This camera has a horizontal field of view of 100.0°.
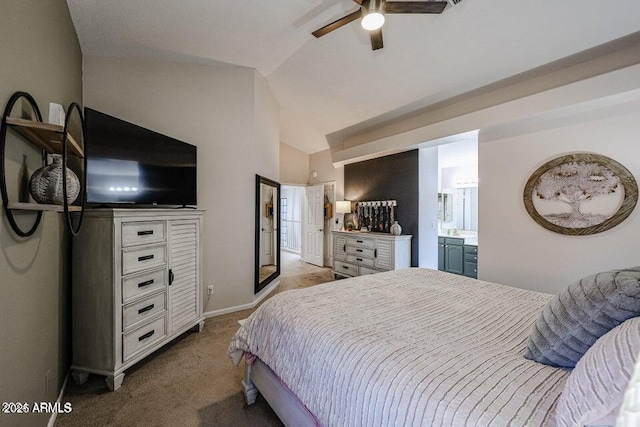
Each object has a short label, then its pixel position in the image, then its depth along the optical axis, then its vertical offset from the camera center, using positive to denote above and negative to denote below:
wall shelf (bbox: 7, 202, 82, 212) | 1.19 +0.03
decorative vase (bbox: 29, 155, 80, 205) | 1.31 +0.13
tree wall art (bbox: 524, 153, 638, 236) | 2.52 +0.18
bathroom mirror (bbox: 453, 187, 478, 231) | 5.39 +0.07
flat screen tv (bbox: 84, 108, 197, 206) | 2.14 +0.44
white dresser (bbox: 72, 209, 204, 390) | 2.01 -0.62
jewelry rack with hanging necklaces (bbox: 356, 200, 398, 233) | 4.95 -0.06
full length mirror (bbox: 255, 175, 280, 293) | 3.86 -0.33
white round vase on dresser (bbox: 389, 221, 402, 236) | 4.51 -0.29
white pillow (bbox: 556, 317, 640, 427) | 0.59 -0.41
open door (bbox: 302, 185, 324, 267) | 6.39 -0.36
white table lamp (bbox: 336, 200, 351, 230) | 5.65 +0.11
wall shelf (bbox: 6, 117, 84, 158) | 1.19 +0.39
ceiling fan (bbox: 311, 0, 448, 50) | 2.00 +1.55
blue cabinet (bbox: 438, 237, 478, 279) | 4.66 -0.80
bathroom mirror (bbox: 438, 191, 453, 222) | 5.78 +0.13
